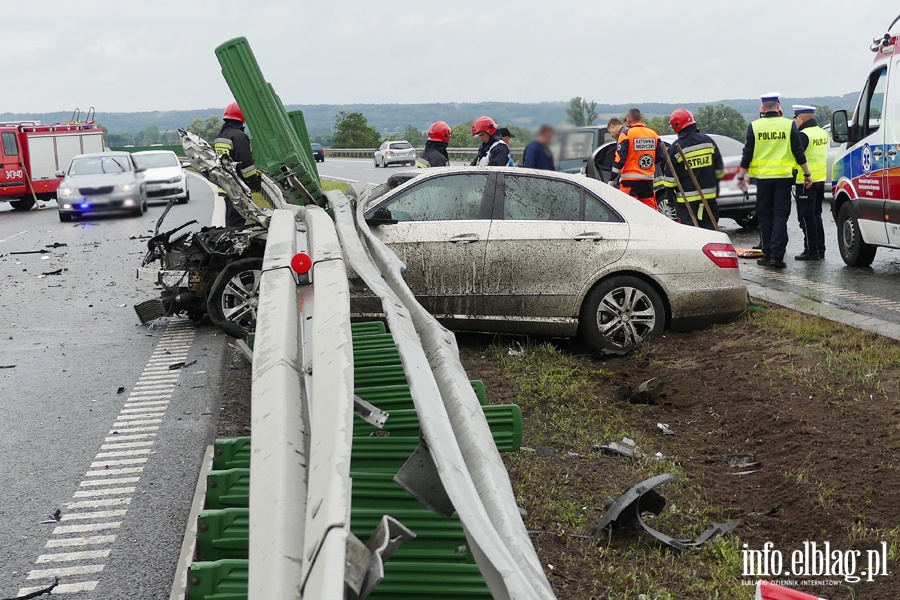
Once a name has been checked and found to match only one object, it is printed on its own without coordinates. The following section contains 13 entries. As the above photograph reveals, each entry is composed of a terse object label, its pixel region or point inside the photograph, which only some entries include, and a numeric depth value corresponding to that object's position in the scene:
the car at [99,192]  23.19
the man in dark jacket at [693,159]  12.28
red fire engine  29.27
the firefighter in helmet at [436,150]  12.12
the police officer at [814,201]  12.34
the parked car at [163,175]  27.14
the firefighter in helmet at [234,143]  11.54
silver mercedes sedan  7.88
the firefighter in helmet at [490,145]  11.26
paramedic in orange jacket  11.33
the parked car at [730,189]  15.58
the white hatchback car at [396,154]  53.25
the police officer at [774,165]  11.60
